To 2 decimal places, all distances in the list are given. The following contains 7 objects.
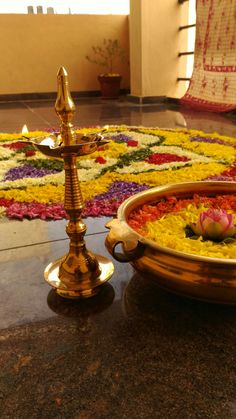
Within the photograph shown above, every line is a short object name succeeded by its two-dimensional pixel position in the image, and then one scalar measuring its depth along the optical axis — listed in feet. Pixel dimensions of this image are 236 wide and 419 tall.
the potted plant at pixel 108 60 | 14.60
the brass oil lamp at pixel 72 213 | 1.65
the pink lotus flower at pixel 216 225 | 1.85
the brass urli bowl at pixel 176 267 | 1.42
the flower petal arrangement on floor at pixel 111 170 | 3.31
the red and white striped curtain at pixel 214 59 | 9.99
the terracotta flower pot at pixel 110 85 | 14.47
